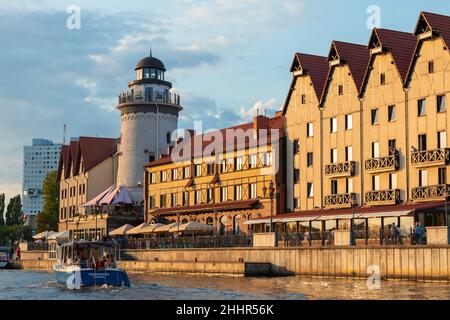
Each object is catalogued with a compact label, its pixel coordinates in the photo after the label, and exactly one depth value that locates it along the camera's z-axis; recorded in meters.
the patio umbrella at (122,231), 91.94
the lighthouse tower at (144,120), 110.81
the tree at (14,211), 197.88
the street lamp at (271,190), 70.51
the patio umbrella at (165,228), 82.69
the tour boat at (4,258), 112.12
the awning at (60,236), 108.75
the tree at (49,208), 140.50
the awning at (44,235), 116.04
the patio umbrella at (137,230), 88.44
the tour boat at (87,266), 50.33
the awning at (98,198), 111.14
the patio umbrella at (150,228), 86.19
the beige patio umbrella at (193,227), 79.36
